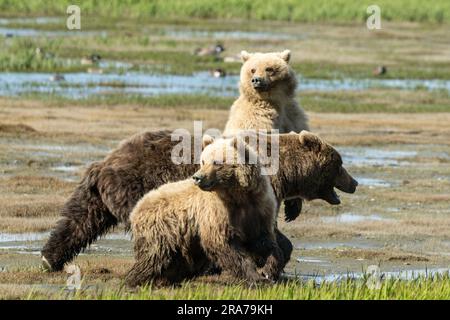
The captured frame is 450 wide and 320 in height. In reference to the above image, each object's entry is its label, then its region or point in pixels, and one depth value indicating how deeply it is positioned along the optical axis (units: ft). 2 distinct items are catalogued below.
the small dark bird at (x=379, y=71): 107.55
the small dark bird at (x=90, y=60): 107.55
